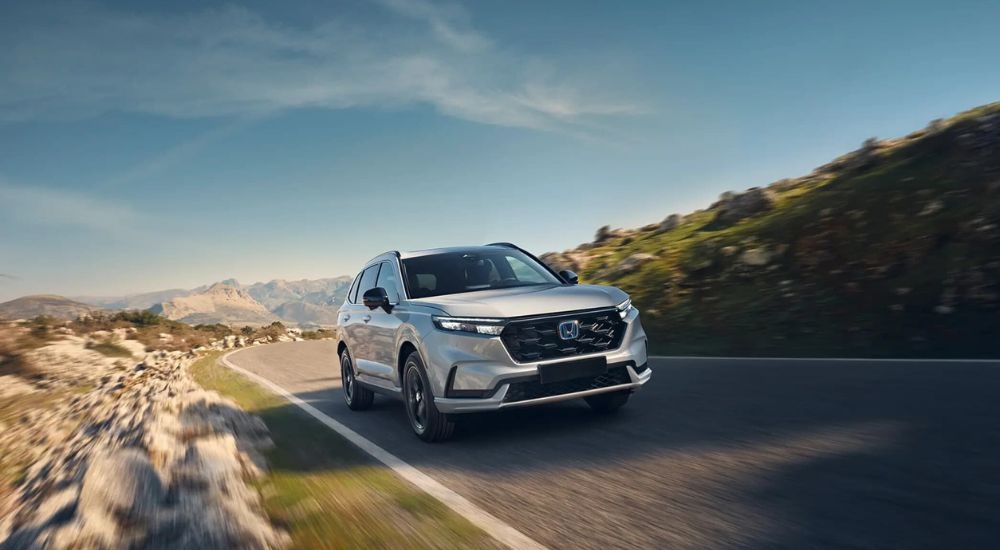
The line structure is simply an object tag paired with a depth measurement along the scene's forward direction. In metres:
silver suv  6.51
